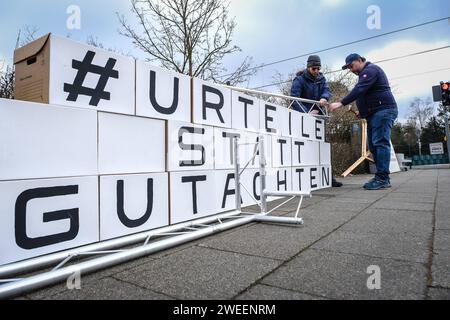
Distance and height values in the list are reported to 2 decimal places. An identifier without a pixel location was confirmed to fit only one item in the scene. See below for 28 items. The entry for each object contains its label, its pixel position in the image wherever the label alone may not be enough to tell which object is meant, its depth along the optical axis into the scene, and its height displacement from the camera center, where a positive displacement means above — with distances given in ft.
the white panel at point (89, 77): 6.22 +2.09
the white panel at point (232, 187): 10.37 -0.71
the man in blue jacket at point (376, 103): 15.46 +3.22
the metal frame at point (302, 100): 11.93 +3.43
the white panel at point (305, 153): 15.56 +0.78
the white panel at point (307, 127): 16.61 +2.26
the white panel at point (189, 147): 8.52 +0.67
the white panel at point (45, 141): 5.35 +0.59
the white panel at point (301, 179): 15.17 -0.61
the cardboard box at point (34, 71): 6.16 +2.12
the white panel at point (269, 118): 13.42 +2.24
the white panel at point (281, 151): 13.87 +0.75
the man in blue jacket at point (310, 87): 18.38 +4.84
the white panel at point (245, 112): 11.55 +2.25
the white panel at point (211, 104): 9.62 +2.16
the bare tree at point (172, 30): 29.19 +13.35
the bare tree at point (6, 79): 19.33 +5.93
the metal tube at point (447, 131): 42.91 +4.75
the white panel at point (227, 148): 10.34 +0.73
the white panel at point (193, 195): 8.48 -0.78
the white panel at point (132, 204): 6.84 -0.81
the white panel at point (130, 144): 6.84 +0.63
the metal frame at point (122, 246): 4.37 -1.51
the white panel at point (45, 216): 5.35 -0.85
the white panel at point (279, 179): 13.35 -0.53
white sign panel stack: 5.55 +0.39
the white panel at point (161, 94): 7.86 +2.10
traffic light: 37.85 +8.96
